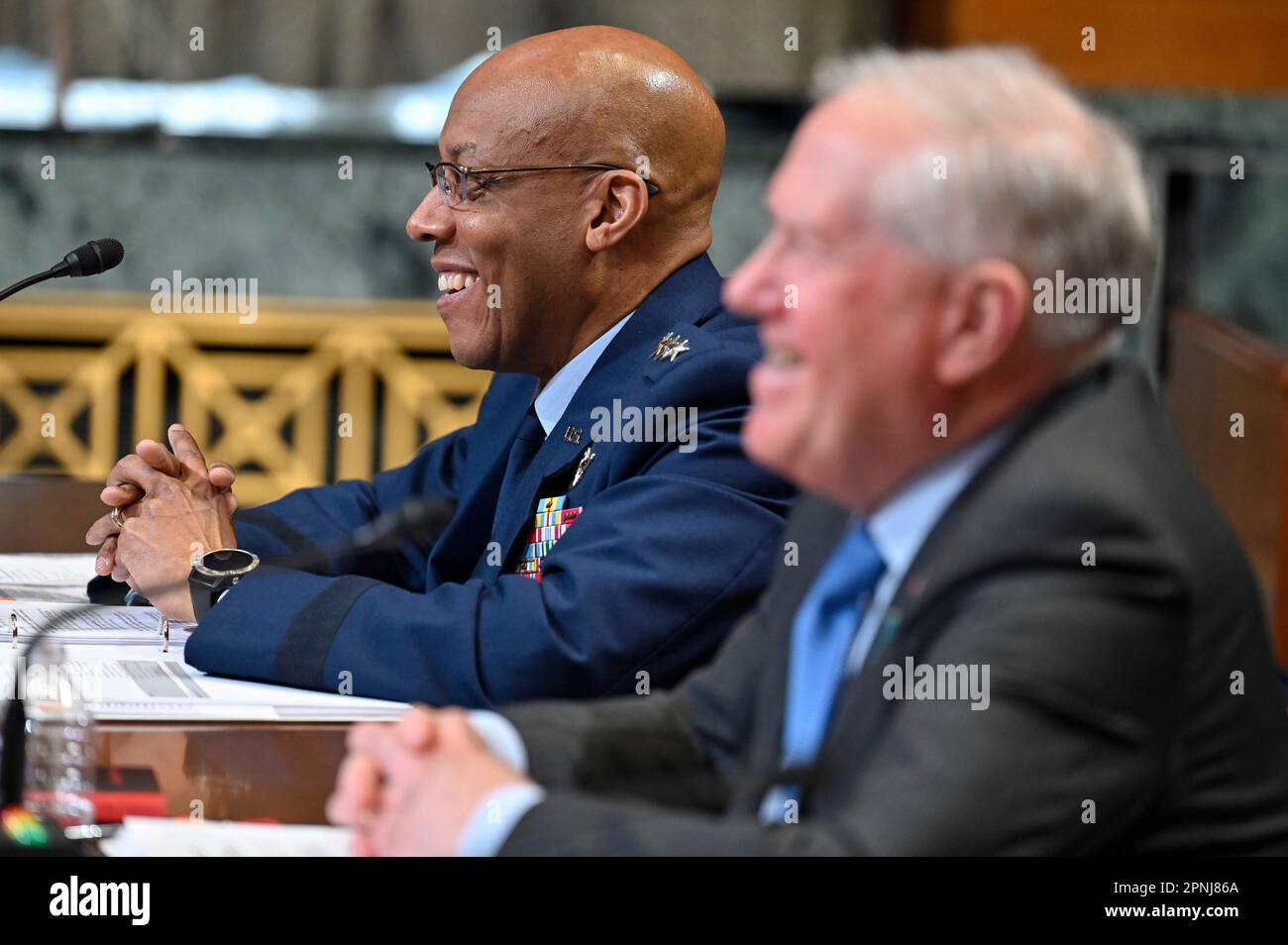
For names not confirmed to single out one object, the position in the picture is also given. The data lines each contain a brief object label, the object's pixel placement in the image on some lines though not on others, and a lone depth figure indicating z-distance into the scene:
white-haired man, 1.12
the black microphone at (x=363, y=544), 1.31
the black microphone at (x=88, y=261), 2.20
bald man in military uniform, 1.91
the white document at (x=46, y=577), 2.39
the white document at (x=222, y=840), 1.32
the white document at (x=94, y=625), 2.11
